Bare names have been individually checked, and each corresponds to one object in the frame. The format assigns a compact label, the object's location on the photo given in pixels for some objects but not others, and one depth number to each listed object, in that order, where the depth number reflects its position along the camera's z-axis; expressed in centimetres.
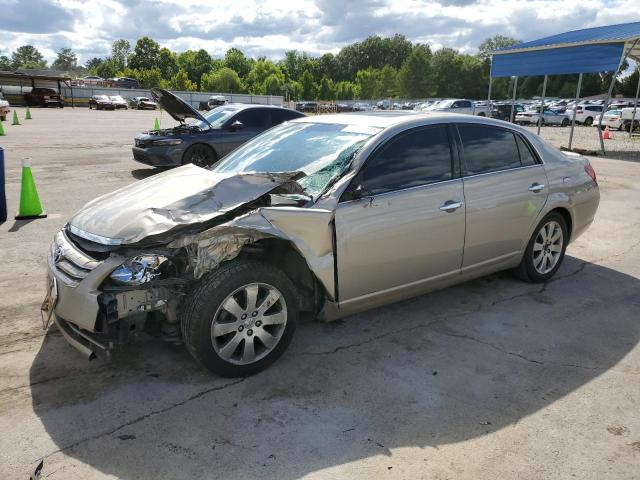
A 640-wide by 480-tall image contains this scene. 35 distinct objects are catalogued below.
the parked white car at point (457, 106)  3261
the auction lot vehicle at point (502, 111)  3659
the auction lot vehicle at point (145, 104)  5359
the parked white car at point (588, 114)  3562
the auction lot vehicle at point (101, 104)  4709
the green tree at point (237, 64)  11475
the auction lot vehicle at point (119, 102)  4955
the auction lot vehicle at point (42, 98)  4226
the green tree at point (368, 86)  9788
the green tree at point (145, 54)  10788
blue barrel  697
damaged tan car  316
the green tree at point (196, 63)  11131
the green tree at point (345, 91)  9588
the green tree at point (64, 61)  19088
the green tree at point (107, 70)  11712
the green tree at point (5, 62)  15815
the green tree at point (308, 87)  9156
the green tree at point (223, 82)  9081
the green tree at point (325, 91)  9194
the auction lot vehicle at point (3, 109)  2384
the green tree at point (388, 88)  9738
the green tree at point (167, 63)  10719
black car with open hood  1046
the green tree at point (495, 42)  13838
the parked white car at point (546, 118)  3472
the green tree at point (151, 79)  8375
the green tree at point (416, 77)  9300
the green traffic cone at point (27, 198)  716
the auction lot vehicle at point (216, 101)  4375
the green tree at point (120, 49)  14688
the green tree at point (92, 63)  16678
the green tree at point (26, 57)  17125
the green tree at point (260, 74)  9656
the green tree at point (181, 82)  8469
